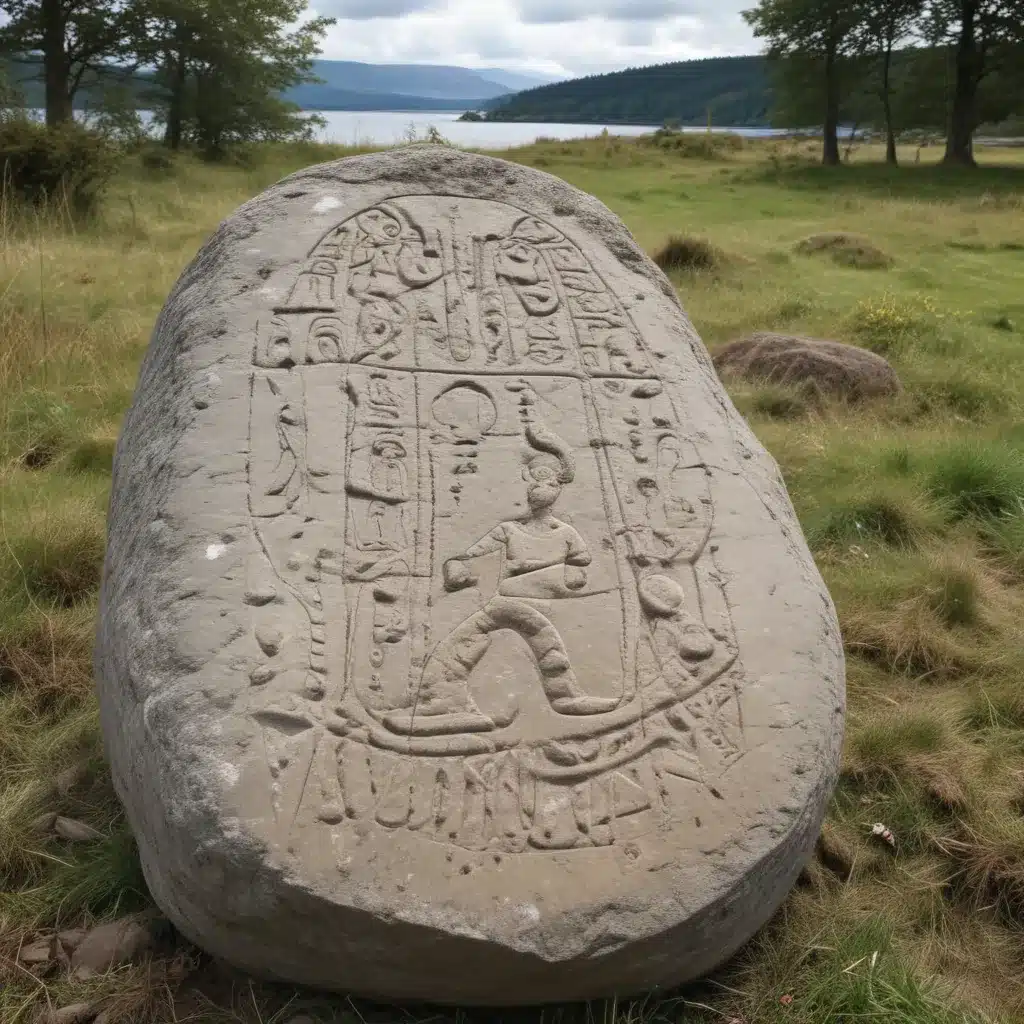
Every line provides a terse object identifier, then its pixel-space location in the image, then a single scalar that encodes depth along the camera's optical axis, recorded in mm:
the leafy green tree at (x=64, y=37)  14422
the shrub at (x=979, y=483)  4516
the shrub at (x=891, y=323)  7137
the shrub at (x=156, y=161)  13633
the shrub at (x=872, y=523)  4348
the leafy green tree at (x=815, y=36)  21250
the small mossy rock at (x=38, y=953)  2285
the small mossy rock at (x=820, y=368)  5965
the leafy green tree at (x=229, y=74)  16547
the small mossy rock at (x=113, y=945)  2254
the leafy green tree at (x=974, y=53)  19828
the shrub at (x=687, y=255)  9219
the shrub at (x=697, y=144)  19516
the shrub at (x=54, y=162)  9078
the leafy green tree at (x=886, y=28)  21156
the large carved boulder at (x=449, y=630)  1917
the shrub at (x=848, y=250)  9836
